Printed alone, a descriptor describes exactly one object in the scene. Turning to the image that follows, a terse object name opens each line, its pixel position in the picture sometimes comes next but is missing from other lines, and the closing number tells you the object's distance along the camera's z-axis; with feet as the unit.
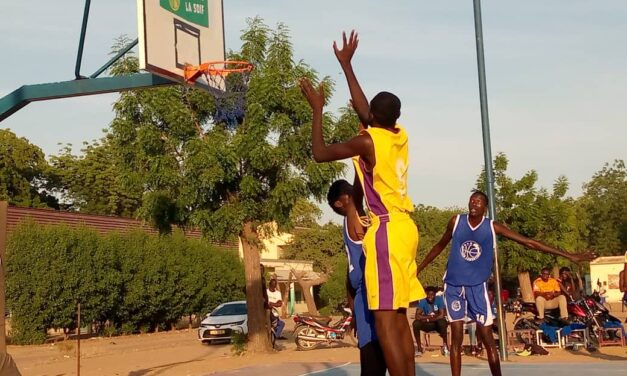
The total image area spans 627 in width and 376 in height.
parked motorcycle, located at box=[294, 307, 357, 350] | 73.41
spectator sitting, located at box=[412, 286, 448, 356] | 59.57
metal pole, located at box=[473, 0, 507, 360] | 48.63
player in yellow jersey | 19.06
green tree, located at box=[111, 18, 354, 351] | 62.95
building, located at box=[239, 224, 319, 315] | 189.83
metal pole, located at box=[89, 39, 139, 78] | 41.06
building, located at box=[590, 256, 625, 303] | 188.24
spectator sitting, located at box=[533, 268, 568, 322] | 59.72
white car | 91.02
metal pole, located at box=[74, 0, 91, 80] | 40.96
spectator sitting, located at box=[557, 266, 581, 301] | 62.64
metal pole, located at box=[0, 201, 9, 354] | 32.99
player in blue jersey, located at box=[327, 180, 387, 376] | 21.49
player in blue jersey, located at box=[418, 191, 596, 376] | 31.32
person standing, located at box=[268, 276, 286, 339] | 77.66
